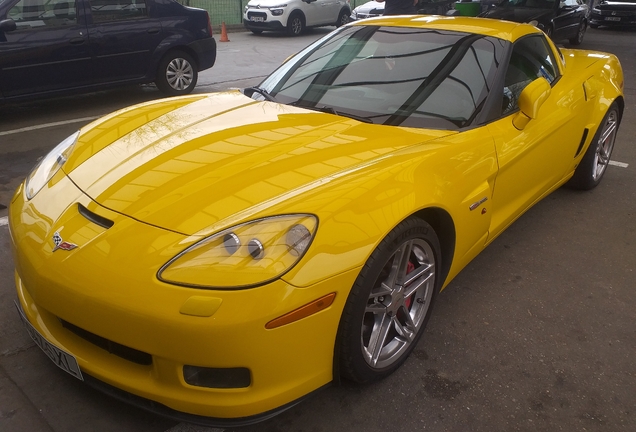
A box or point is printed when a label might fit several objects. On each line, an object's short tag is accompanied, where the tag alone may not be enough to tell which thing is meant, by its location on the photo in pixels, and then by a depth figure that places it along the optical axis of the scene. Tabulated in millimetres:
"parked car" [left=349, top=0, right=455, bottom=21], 13609
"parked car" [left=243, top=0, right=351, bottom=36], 14336
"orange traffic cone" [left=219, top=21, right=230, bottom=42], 13359
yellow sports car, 1817
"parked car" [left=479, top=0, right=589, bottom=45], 10719
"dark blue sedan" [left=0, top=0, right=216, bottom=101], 6062
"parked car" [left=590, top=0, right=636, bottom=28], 15749
